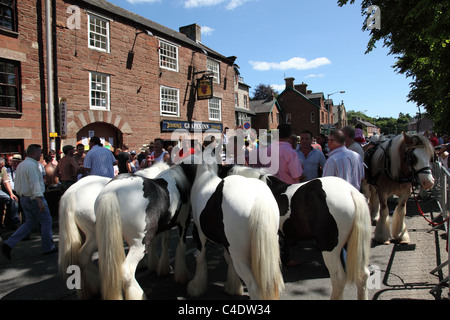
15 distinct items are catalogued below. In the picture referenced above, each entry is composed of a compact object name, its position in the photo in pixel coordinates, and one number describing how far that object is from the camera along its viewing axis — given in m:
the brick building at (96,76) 10.51
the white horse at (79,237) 3.28
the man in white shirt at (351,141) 5.21
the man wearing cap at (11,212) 6.72
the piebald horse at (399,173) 4.34
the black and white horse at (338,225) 2.70
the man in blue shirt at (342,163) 3.68
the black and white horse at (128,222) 2.68
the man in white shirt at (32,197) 4.88
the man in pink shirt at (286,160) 4.21
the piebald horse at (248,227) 2.45
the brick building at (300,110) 42.19
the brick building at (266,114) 37.34
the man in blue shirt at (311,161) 5.34
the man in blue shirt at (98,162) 5.51
